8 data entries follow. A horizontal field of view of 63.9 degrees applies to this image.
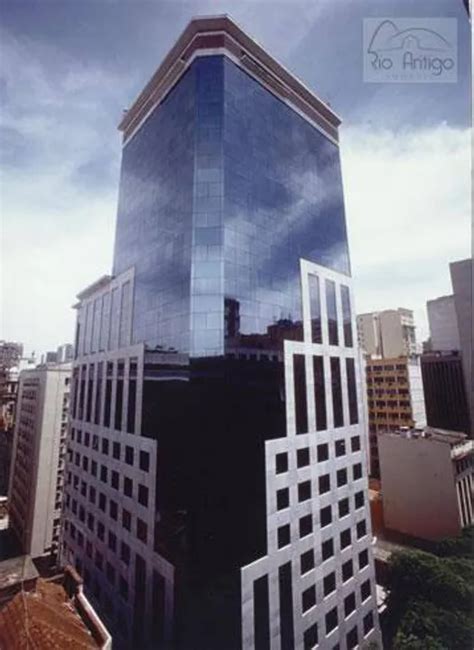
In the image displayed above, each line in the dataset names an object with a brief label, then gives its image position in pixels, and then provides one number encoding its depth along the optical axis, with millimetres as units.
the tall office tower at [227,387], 19781
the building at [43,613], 14398
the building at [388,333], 94125
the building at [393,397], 64688
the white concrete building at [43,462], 53219
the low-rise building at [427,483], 43719
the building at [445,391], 80188
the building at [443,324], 94938
